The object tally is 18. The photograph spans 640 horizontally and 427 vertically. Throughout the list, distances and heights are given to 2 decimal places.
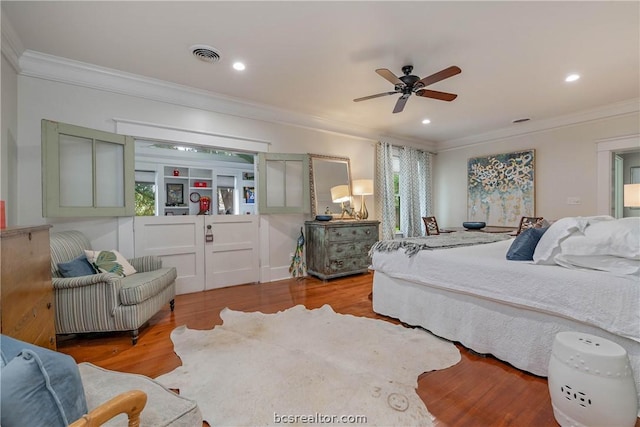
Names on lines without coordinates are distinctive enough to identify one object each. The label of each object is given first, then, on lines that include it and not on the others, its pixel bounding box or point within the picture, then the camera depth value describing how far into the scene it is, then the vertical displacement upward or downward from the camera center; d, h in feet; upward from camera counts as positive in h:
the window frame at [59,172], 8.63 +1.40
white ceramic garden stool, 4.25 -2.71
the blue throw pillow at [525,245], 6.84 -0.85
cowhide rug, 4.97 -3.46
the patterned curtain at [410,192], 19.62 +1.36
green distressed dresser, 14.03 -1.76
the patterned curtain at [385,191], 18.24 +1.33
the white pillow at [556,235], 6.11 -0.54
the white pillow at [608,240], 5.25 -0.59
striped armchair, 7.32 -2.31
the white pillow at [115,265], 8.44 -1.56
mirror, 15.25 +1.83
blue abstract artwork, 16.78 +1.44
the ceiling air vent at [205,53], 8.71 +5.08
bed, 5.17 -1.76
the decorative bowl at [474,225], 16.91 -0.85
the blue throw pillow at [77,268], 7.67 -1.47
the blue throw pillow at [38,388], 2.11 -1.40
